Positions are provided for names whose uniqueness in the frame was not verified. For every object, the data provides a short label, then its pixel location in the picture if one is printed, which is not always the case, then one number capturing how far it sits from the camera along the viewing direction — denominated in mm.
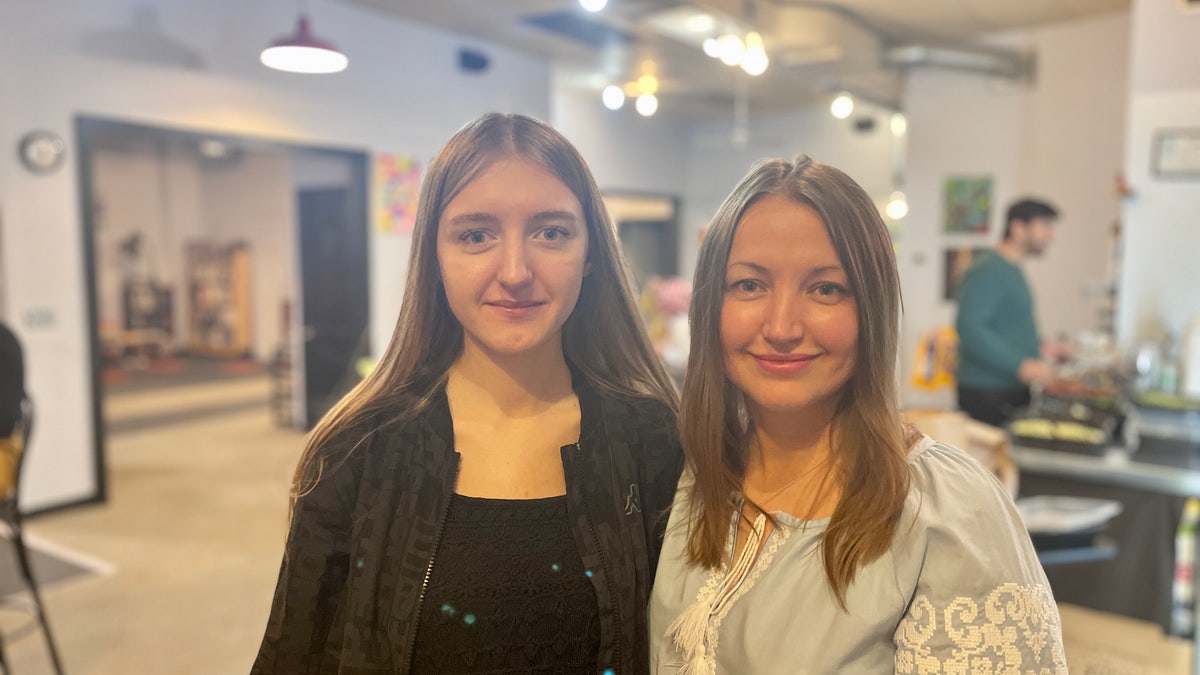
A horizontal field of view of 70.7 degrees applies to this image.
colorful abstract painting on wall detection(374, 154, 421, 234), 4805
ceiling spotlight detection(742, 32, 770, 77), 3564
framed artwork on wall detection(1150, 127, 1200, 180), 3402
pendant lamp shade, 2609
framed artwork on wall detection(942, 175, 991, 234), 6000
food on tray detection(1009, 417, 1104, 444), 2559
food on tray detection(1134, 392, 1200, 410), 2847
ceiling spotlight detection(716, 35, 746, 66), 3547
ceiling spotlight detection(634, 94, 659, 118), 4797
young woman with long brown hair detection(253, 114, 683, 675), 951
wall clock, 4152
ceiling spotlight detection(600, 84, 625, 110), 3201
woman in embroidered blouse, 814
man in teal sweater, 3480
